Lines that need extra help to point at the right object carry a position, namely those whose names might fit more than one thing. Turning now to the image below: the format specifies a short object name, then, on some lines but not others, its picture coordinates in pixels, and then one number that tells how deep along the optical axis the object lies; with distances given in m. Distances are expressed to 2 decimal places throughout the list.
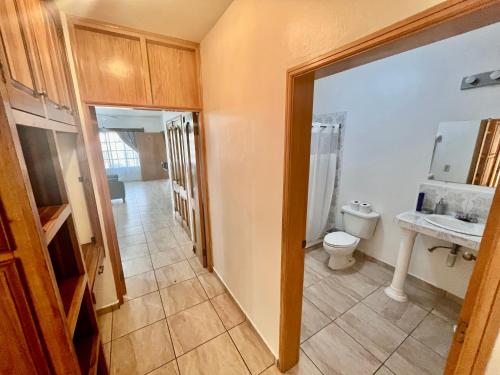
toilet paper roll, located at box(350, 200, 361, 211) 2.66
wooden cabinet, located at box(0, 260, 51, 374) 0.61
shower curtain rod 2.59
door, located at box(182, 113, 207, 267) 2.32
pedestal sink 1.55
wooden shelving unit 0.95
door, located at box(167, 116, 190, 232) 3.09
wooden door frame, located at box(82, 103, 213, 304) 1.74
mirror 1.68
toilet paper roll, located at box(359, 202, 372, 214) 2.57
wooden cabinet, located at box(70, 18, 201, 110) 1.66
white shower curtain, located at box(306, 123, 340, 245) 2.68
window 7.98
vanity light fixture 1.60
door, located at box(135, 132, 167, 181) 8.38
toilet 2.40
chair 5.40
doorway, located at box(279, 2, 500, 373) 0.56
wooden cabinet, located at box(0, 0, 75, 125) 0.68
